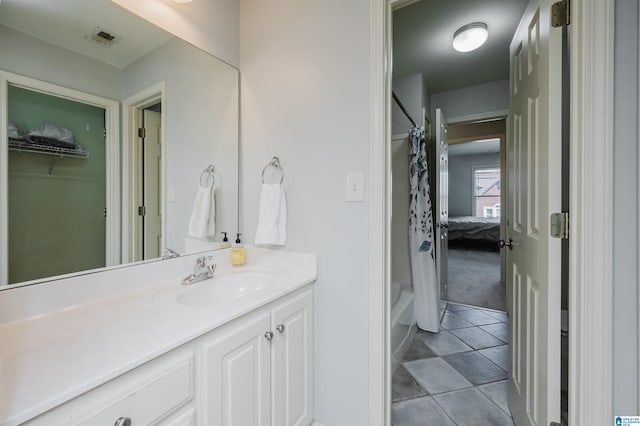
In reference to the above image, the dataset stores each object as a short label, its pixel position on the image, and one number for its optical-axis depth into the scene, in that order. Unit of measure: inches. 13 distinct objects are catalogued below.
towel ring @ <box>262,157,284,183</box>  57.6
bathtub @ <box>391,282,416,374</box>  78.6
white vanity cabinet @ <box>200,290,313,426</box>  33.2
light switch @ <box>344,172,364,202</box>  48.5
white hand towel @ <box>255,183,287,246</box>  55.0
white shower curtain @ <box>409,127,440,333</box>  95.2
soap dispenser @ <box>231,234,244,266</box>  60.0
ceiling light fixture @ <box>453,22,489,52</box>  82.7
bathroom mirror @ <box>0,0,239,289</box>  34.5
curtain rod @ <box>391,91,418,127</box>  87.0
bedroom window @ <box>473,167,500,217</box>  325.1
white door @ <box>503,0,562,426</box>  39.4
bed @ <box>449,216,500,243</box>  249.1
